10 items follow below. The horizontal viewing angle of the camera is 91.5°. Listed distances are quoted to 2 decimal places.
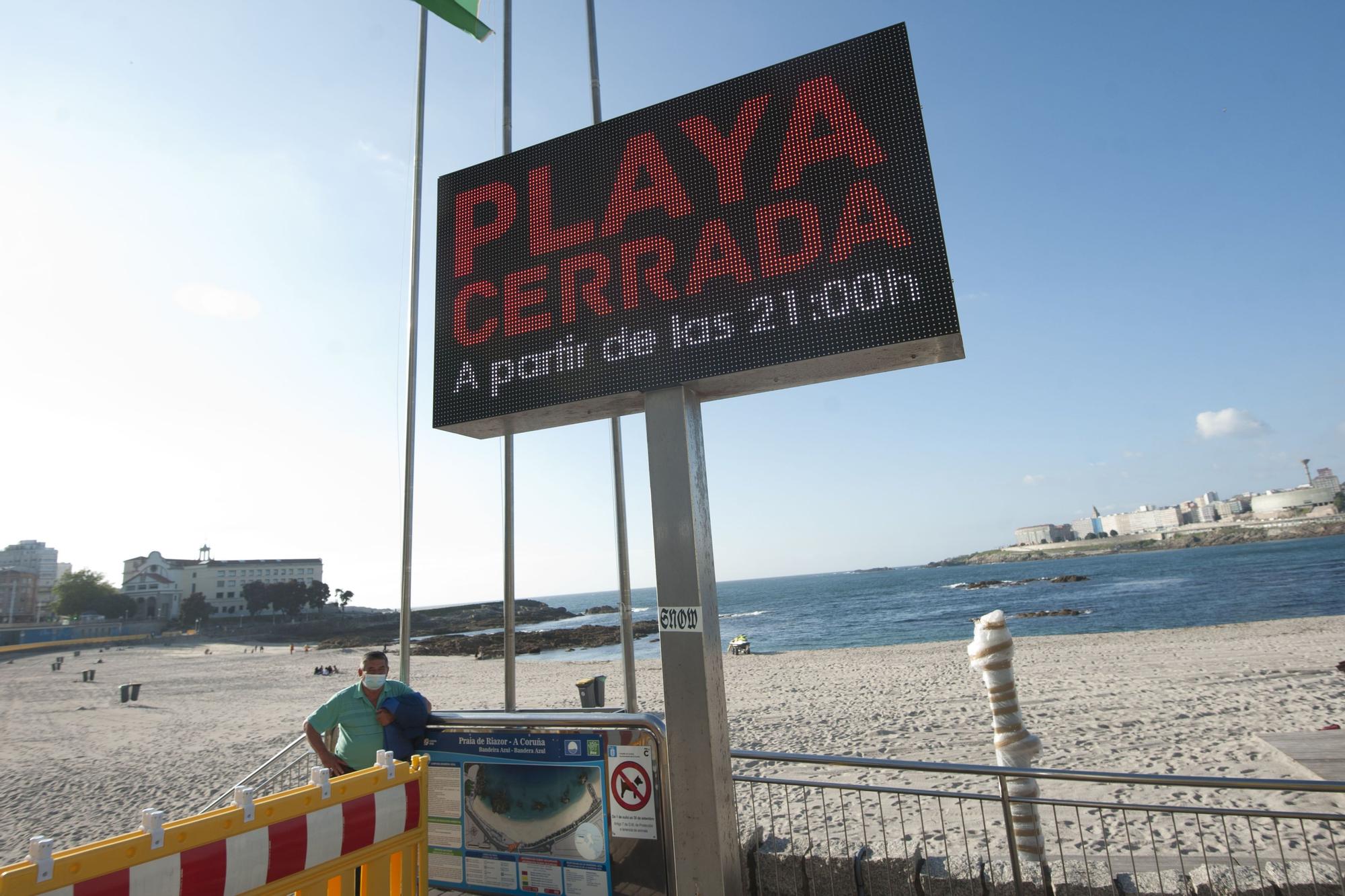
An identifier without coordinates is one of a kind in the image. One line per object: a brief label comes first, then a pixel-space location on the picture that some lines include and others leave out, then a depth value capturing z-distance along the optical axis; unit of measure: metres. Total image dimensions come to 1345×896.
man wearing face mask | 4.51
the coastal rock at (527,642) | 52.00
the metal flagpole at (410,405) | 7.64
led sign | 3.66
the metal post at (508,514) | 7.17
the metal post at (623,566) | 6.88
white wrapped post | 4.86
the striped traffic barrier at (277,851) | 2.20
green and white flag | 9.05
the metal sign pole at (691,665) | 3.57
